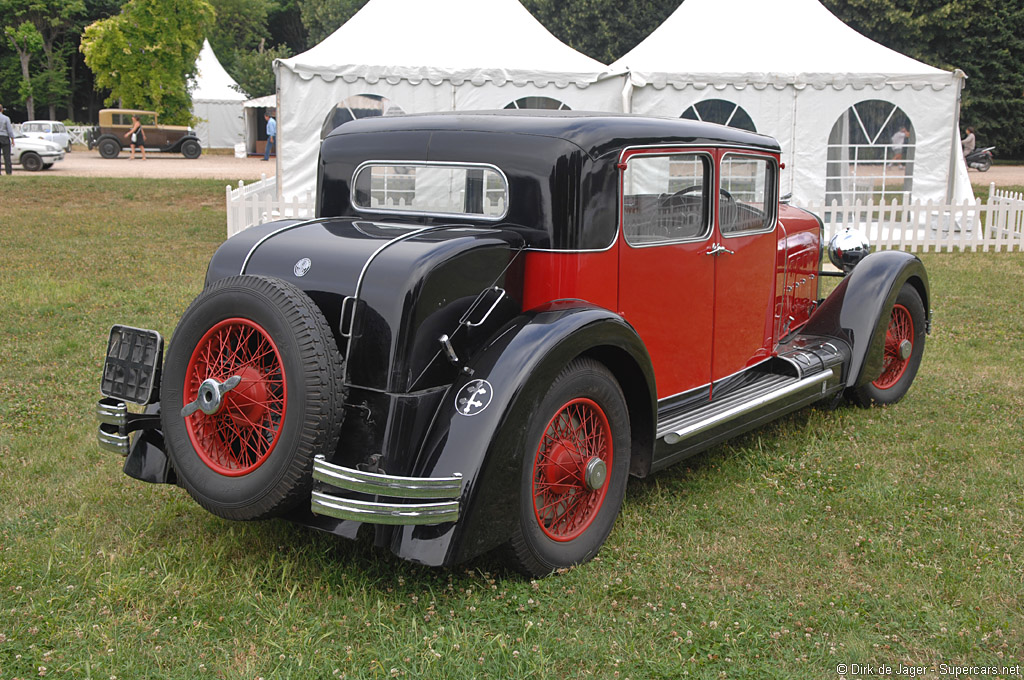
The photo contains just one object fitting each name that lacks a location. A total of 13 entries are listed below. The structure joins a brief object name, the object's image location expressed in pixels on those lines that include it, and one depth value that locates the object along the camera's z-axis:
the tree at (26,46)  42.03
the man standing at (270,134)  30.48
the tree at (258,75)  40.53
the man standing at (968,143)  26.56
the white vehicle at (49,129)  30.39
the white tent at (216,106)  40.75
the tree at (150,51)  35.69
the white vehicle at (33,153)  22.59
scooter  28.02
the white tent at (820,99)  13.80
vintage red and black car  3.18
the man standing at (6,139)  20.83
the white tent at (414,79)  13.67
